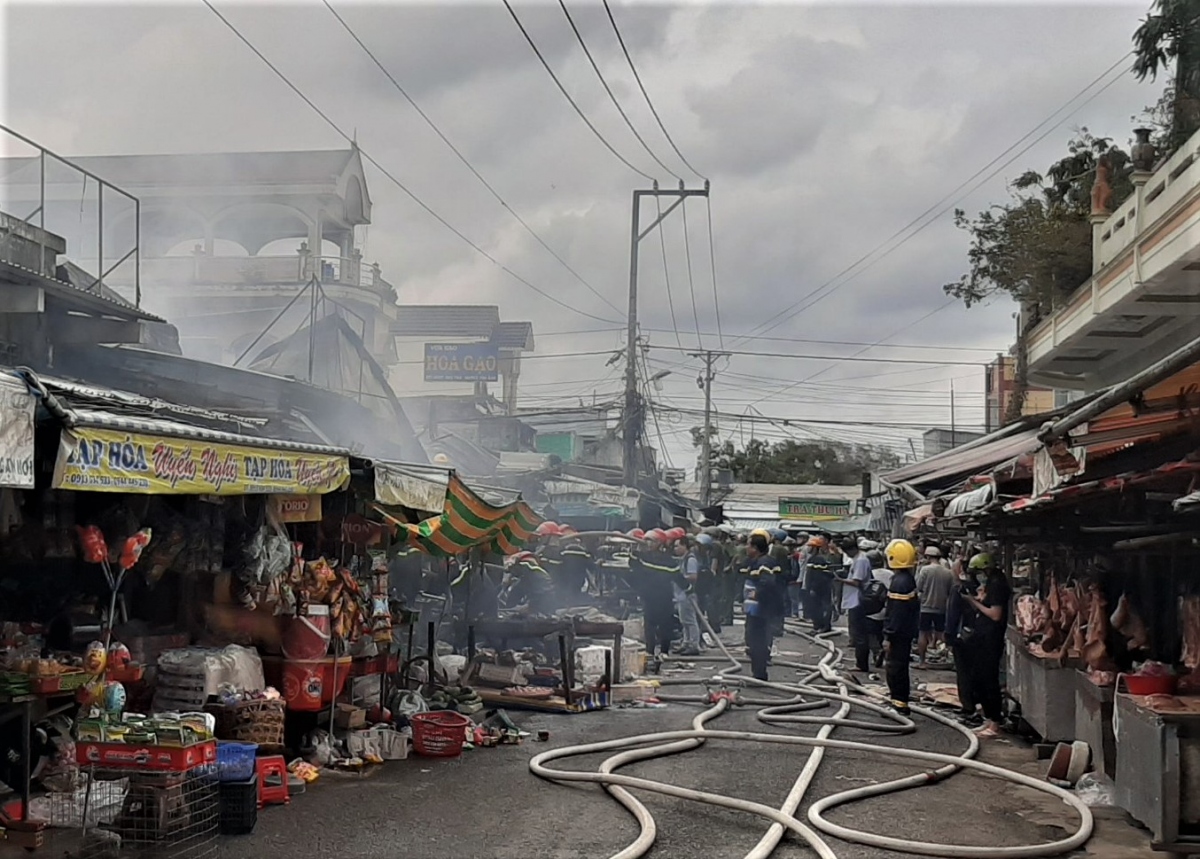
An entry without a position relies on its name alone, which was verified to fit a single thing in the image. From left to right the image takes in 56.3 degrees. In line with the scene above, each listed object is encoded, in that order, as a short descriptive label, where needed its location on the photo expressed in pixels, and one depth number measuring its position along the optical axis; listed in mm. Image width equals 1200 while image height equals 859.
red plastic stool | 7902
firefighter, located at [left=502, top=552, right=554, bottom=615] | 19422
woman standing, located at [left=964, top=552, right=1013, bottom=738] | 11867
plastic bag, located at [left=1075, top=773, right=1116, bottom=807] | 8492
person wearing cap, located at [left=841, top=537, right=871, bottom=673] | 17766
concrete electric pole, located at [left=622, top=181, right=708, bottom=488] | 29141
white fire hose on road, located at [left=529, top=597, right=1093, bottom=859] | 7062
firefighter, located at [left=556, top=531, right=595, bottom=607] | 21000
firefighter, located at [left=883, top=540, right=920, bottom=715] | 12992
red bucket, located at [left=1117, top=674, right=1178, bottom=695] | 7496
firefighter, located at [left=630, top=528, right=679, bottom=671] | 18469
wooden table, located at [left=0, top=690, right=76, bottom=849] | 6422
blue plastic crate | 7113
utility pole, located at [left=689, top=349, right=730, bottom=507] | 53875
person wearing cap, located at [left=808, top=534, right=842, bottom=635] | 24344
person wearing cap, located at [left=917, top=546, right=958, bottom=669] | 16797
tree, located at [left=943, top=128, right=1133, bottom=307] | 20422
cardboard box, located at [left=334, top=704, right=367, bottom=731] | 9734
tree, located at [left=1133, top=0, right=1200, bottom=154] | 14609
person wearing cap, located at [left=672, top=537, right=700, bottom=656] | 19922
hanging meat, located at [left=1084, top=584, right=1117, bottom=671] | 9289
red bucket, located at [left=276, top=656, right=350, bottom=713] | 9203
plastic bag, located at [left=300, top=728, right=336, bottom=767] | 9227
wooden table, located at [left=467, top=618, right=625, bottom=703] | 13070
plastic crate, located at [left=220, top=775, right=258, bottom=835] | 7047
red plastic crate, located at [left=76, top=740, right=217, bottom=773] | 6410
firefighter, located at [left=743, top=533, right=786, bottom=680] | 15406
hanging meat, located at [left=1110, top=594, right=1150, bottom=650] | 9031
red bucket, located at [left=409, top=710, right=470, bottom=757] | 9852
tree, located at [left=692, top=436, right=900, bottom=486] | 77750
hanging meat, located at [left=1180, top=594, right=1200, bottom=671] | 7516
